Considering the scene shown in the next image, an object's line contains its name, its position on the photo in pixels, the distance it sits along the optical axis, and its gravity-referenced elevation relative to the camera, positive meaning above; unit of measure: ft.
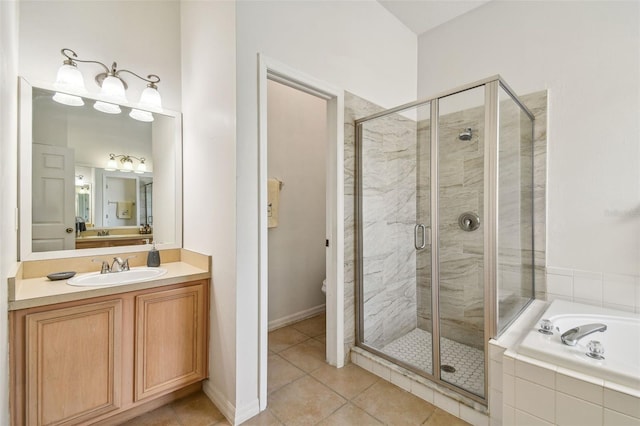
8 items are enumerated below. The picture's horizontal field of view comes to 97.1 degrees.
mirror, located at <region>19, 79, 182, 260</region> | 5.41 +0.77
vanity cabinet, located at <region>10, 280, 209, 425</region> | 4.29 -2.48
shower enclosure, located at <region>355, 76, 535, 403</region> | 5.49 -0.38
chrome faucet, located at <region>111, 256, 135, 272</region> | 6.07 -1.14
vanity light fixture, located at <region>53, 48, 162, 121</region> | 5.49 +2.62
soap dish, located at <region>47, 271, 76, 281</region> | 5.24 -1.19
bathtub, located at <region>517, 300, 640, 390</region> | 3.73 -2.09
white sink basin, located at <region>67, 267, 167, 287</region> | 5.22 -1.29
